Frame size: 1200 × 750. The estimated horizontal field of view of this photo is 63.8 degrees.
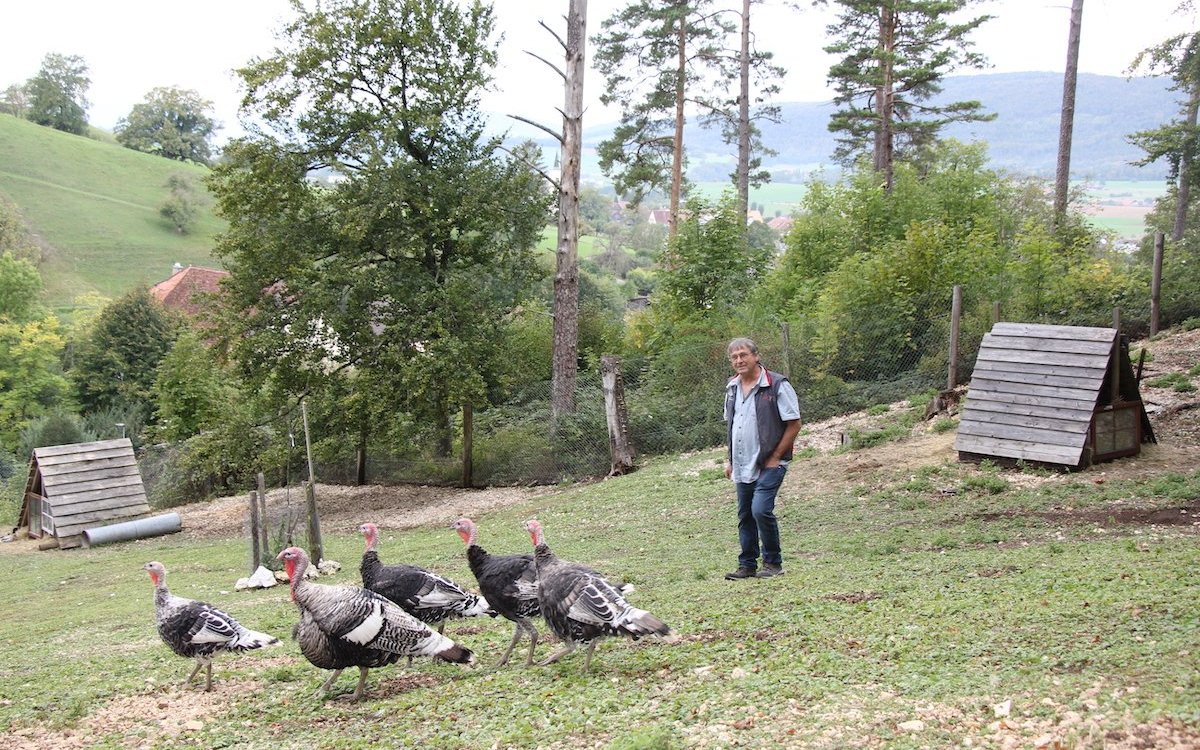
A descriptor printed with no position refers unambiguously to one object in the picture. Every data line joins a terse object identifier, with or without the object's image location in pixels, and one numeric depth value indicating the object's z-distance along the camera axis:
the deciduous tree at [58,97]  104.44
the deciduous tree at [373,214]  19.34
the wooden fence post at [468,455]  21.03
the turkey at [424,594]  7.02
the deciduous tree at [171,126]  103.19
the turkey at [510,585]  6.52
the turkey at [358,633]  6.05
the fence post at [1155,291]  19.97
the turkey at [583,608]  5.73
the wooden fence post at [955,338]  17.56
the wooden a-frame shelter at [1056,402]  12.84
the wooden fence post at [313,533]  12.63
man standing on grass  8.25
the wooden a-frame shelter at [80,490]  20.98
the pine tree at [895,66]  30.89
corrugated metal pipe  20.64
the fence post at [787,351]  19.23
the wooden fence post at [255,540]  12.52
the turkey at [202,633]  6.61
